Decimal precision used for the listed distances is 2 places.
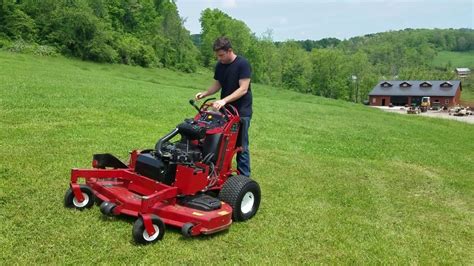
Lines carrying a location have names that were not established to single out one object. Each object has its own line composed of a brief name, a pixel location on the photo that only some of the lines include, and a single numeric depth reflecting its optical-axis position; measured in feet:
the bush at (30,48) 142.91
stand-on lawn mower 19.79
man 24.48
